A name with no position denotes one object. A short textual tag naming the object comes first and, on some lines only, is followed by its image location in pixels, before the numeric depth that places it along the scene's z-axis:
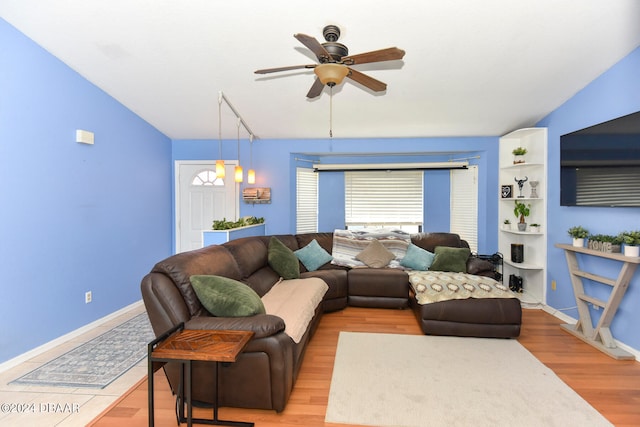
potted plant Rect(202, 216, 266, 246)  3.49
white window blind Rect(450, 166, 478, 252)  5.01
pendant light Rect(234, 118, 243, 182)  3.67
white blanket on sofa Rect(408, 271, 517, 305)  3.30
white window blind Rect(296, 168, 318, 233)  5.46
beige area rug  2.00
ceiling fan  2.13
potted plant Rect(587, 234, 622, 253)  2.82
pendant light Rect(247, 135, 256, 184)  5.06
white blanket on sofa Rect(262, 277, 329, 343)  2.33
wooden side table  1.55
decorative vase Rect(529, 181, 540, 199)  4.32
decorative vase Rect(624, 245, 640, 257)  2.64
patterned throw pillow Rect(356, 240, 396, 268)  4.43
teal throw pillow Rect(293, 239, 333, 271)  4.43
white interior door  5.38
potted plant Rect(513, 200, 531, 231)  4.37
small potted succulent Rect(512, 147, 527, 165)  4.41
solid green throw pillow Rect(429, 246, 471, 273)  4.17
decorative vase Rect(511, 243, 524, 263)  4.37
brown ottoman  3.20
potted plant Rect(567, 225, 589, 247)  3.23
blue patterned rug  2.46
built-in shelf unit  4.19
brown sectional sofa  1.99
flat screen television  2.74
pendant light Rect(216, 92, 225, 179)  3.33
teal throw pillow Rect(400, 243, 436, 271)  4.37
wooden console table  2.74
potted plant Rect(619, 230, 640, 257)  2.64
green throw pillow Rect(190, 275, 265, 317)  2.11
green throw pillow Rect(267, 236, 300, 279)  3.77
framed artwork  4.64
